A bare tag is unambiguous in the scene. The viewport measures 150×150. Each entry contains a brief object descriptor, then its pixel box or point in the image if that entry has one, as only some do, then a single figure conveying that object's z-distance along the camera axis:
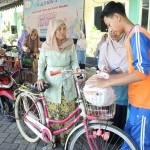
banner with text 4.37
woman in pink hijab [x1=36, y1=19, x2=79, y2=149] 2.48
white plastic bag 1.62
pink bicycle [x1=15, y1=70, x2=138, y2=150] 1.87
